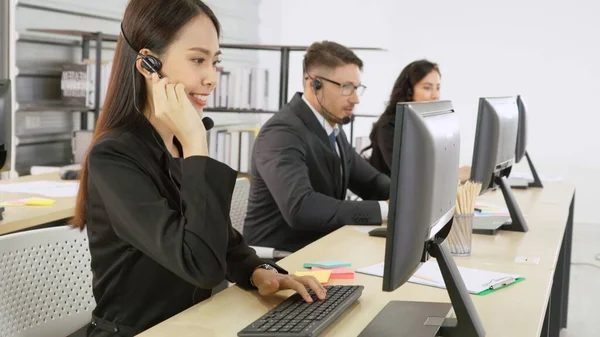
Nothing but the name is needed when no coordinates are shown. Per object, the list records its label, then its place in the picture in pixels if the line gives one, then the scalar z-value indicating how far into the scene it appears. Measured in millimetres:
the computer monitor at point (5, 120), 2668
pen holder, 2158
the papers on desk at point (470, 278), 1783
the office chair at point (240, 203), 3072
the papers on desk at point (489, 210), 2828
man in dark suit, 2654
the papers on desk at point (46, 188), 3162
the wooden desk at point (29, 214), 2586
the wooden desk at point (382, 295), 1462
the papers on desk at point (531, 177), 4034
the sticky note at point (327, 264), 1940
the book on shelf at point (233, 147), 4902
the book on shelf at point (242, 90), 4918
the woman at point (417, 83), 4184
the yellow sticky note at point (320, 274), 1803
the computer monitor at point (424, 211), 1242
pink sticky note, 1856
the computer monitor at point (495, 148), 2443
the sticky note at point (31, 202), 2887
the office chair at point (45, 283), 1744
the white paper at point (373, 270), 1898
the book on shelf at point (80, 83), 4750
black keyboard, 1362
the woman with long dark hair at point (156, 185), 1491
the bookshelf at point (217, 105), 4738
